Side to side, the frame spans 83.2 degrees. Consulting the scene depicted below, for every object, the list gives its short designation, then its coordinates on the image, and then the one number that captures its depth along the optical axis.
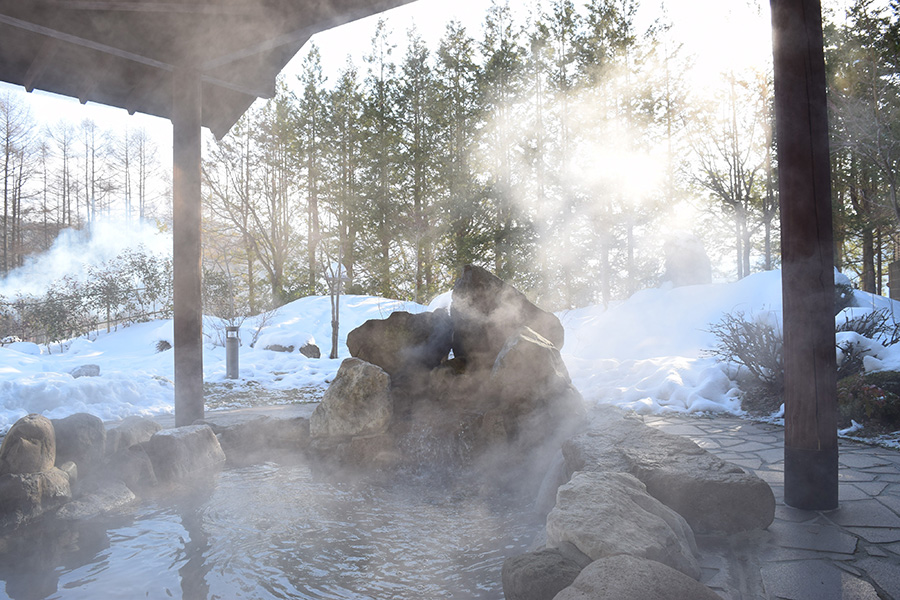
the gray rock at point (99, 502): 3.32
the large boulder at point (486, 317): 4.97
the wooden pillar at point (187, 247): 4.41
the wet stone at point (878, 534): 2.23
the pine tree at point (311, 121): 19.44
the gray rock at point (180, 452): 3.94
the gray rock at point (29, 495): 3.16
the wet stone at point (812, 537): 2.17
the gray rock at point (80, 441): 3.78
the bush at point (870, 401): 4.21
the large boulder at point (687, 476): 2.38
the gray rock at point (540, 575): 1.88
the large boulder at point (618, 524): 1.92
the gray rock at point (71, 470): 3.61
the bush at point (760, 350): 5.47
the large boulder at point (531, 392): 4.29
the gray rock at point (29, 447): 3.33
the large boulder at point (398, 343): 5.16
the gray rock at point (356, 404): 4.48
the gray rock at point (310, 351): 12.10
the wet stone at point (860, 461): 3.34
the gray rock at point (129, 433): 4.12
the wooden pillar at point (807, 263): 2.53
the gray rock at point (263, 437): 4.68
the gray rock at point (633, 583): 1.53
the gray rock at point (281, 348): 12.02
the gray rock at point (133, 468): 3.84
